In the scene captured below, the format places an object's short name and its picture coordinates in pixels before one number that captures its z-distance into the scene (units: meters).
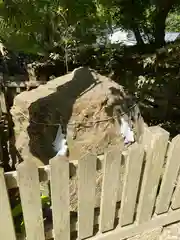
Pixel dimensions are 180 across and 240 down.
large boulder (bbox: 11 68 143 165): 1.95
